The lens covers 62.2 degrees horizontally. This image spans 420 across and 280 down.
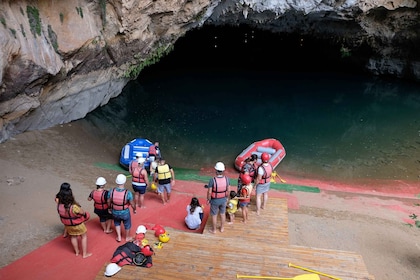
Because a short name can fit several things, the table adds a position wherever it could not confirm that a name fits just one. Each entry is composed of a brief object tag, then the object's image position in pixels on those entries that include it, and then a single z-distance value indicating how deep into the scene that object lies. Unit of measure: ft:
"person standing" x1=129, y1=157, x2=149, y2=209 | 26.05
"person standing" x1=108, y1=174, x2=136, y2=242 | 20.55
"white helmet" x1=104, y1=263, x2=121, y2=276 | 16.89
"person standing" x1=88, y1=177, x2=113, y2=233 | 21.16
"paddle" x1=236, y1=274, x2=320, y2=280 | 17.02
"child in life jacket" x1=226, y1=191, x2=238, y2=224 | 23.36
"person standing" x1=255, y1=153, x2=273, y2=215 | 24.48
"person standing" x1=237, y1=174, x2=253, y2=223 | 23.49
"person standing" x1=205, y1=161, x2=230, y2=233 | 21.88
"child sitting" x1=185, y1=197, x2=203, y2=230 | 24.34
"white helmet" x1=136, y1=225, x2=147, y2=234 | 20.46
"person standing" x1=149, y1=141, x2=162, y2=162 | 36.73
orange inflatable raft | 40.68
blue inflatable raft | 38.37
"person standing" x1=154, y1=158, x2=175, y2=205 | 27.30
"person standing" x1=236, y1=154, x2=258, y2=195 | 25.50
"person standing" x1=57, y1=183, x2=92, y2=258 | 18.71
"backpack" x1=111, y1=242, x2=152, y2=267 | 17.72
